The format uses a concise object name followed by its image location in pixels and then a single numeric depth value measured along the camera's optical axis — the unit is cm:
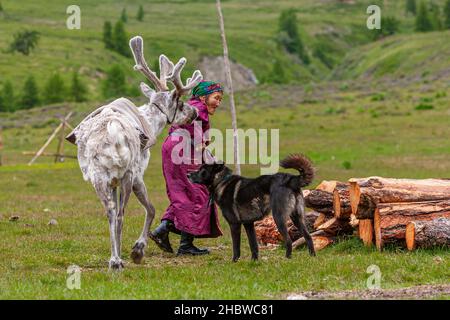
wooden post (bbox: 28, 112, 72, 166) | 3572
